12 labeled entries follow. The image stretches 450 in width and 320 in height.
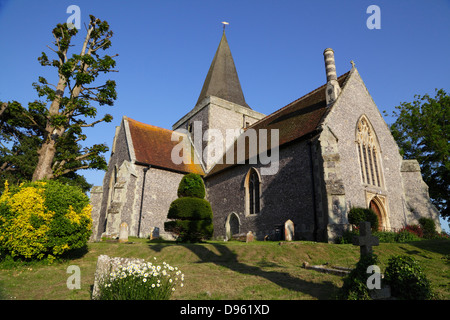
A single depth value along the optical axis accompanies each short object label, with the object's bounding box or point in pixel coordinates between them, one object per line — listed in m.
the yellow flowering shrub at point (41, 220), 9.35
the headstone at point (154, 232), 18.91
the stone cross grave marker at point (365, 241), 5.96
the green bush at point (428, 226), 16.86
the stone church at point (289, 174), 14.26
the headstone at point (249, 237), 15.98
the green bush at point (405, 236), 13.95
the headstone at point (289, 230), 14.16
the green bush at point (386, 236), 13.37
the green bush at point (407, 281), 5.06
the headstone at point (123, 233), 15.48
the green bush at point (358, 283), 4.93
